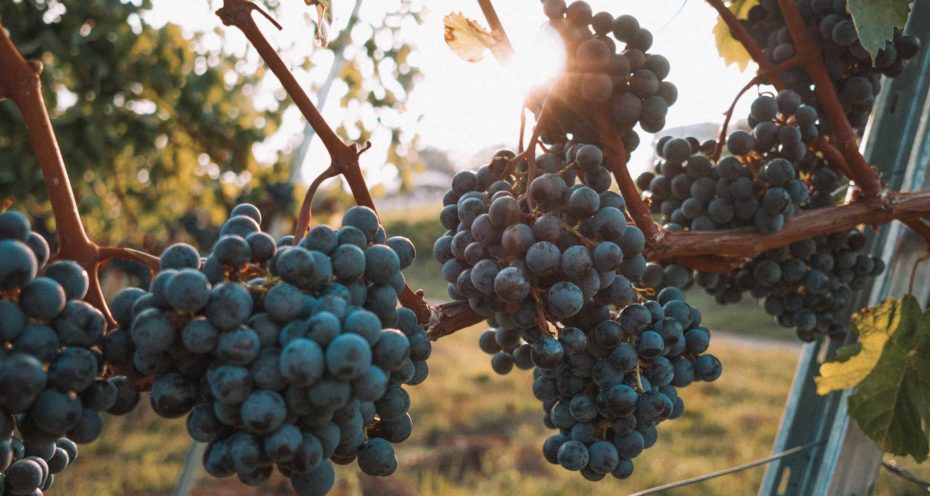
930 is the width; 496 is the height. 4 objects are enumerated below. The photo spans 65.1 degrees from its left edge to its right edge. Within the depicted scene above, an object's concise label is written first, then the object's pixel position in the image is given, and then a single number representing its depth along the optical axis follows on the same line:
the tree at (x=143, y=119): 2.80
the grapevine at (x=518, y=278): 0.46
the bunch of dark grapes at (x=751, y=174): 0.89
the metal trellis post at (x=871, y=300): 1.09
